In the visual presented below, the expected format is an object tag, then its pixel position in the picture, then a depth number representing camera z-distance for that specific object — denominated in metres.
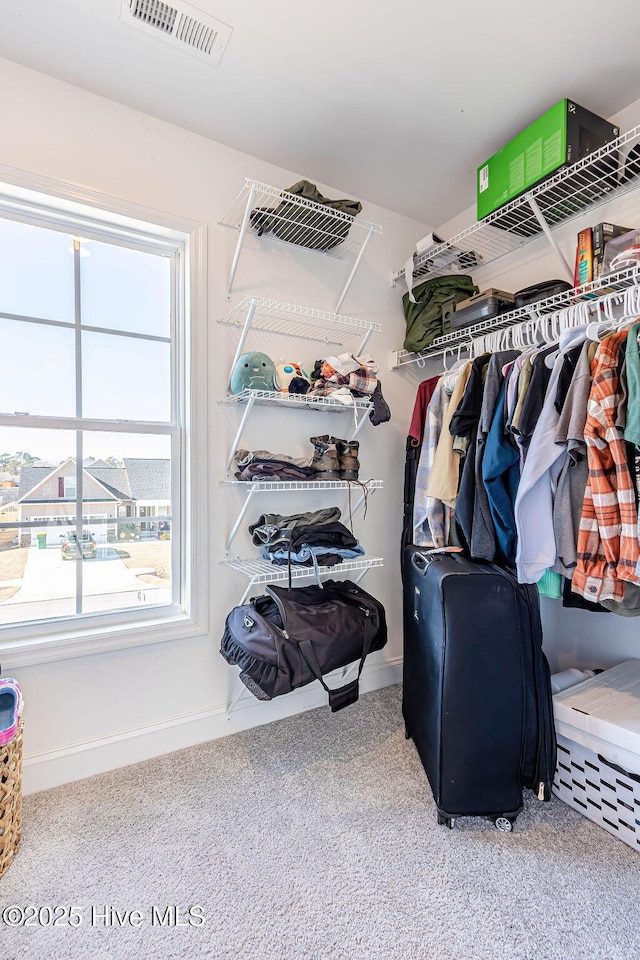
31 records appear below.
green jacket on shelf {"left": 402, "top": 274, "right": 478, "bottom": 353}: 2.16
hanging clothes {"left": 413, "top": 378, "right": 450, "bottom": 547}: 1.80
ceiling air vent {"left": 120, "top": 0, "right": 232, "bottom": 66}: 1.30
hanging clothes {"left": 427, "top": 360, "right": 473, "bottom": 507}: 1.72
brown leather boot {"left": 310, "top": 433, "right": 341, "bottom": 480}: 1.91
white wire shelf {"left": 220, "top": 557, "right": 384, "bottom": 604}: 1.72
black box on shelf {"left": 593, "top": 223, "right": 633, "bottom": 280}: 1.52
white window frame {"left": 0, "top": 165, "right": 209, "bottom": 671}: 1.55
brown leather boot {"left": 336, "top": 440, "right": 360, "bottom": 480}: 1.95
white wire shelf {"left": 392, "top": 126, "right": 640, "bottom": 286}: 1.54
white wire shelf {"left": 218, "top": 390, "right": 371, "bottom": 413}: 1.73
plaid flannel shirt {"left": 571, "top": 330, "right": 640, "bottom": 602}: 1.16
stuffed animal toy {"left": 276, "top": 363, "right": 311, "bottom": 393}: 1.89
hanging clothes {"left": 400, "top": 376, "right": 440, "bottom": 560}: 2.07
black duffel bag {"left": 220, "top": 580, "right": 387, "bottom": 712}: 1.48
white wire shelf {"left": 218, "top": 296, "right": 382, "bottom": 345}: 1.81
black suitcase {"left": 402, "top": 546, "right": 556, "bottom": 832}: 1.33
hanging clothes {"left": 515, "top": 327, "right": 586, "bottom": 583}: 1.33
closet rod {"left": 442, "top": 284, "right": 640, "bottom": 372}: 1.39
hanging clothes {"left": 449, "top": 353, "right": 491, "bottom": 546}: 1.60
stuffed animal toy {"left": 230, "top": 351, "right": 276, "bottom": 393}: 1.74
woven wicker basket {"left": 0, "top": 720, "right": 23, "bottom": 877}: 1.19
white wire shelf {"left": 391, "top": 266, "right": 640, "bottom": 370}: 1.47
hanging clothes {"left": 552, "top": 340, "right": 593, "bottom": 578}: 1.25
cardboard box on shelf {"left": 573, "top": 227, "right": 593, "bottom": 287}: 1.57
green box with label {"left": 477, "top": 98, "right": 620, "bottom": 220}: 1.51
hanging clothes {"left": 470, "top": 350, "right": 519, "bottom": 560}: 1.53
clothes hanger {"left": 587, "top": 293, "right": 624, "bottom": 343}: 1.36
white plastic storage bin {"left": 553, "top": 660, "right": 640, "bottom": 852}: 1.27
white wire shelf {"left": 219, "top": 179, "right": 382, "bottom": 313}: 1.78
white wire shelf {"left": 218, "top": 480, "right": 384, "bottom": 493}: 1.75
